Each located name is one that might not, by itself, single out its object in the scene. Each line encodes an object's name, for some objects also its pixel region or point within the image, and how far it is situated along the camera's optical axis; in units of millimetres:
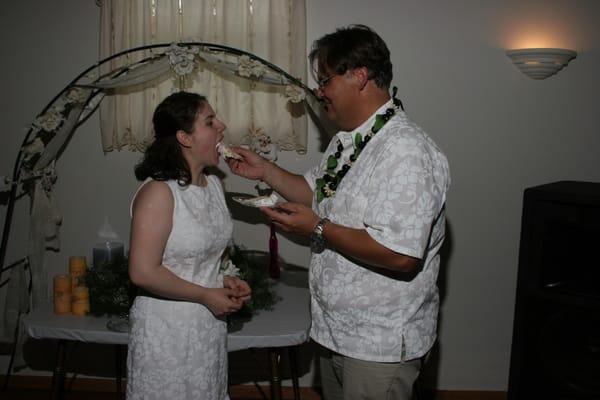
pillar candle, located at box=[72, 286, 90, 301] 2916
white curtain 3232
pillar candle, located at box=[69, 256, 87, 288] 3104
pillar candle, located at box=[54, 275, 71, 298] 2927
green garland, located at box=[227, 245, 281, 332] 2818
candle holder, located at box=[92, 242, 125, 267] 3160
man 1771
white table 2674
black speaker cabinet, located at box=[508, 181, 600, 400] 2664
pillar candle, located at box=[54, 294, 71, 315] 2924
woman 1996
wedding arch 3092
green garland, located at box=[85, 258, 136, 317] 2863
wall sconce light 3174
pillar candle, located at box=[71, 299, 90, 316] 2920
